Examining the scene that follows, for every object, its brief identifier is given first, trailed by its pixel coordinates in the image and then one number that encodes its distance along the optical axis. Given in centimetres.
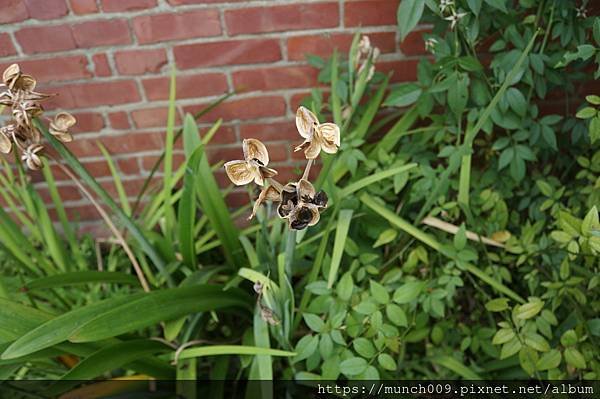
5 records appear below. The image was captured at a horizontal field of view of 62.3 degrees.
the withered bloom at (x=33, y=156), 96
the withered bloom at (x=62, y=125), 97
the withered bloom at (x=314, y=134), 69
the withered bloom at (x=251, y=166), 69
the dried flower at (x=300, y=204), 71
